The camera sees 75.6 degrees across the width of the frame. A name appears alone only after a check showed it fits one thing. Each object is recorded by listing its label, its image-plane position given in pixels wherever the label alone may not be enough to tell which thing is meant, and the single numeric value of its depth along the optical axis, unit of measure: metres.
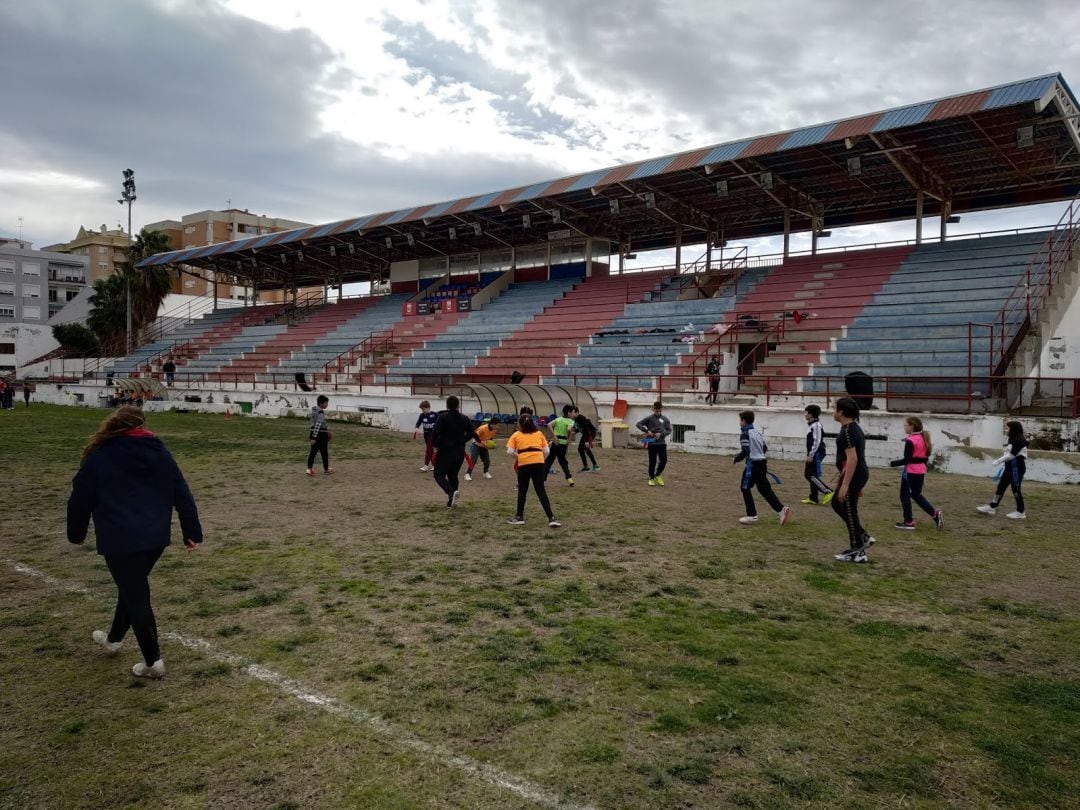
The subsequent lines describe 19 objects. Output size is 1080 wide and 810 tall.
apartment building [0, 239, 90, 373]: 77.25
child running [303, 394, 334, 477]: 14.81
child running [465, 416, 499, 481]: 13.05
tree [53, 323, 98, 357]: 63.12
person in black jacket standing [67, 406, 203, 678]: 4.78
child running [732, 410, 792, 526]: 10.43
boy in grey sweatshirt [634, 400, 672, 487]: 14.24
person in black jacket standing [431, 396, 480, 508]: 11.28
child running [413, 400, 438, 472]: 14.95
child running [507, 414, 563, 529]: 10.13
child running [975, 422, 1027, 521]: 10.90
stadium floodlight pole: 56.62
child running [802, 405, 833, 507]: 12.55
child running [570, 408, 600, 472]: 16.41
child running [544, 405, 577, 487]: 14.48
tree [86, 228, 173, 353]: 57.34
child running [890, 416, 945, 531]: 10.10
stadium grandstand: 21.12
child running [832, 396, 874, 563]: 8.30
